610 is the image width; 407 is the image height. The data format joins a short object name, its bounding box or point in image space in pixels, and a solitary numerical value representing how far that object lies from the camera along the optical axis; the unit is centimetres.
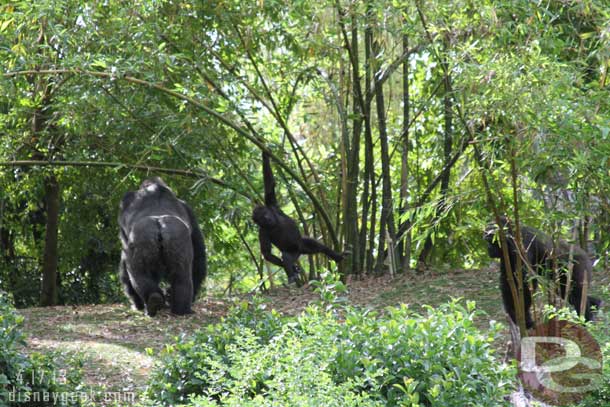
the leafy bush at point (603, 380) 483
